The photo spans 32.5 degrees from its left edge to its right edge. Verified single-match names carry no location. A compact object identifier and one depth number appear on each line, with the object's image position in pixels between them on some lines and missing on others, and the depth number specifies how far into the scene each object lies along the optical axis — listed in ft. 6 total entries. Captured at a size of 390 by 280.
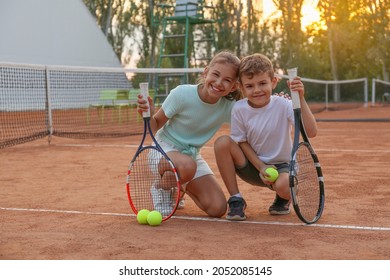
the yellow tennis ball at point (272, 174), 11.35
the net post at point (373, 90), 63.98
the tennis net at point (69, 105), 32.41
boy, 11.55
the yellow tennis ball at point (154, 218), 11.18
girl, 11.82
